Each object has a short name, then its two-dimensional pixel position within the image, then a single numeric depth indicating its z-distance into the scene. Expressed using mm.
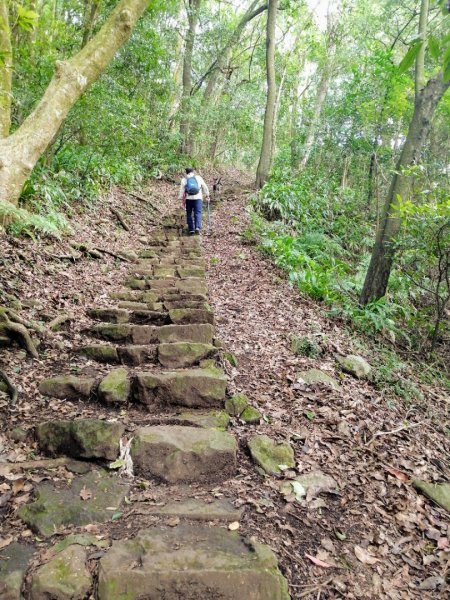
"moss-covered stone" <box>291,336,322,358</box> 5203
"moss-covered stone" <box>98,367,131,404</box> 3725
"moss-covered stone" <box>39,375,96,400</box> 3783
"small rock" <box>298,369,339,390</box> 4523
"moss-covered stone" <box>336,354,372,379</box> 5051
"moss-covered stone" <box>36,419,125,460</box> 3127
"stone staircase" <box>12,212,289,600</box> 2188
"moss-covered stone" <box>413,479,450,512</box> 3324
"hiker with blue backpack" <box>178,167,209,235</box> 10461
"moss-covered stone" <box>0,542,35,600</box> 2064
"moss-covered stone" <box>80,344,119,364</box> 4445
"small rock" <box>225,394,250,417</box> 3836
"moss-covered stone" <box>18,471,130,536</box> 2538
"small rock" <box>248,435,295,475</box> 3279
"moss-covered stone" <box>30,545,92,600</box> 2080
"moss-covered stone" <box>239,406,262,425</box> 3785
